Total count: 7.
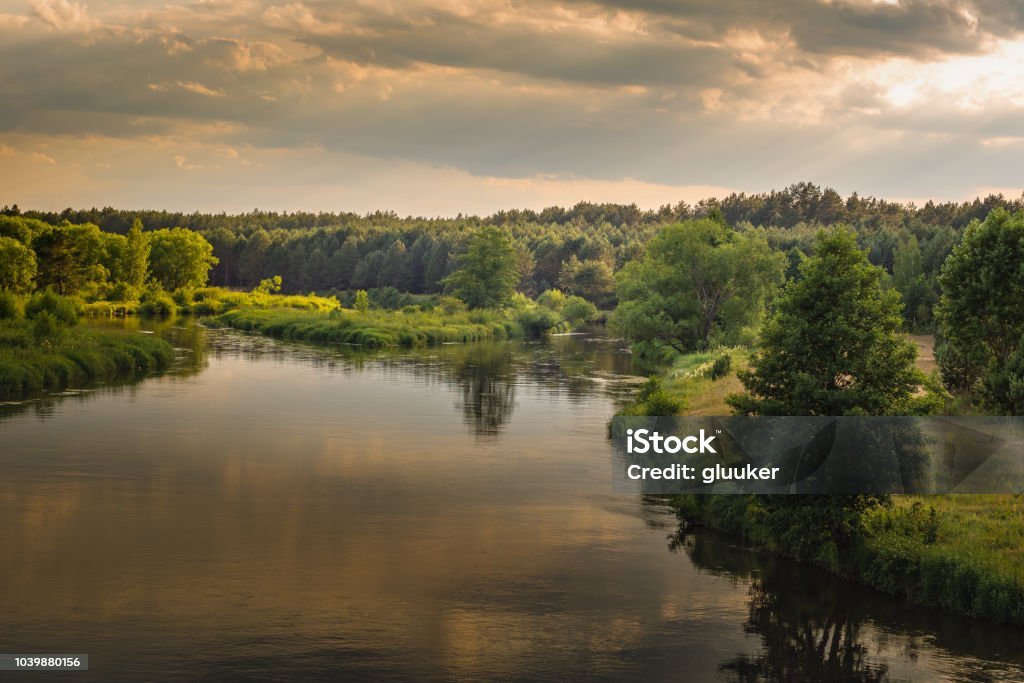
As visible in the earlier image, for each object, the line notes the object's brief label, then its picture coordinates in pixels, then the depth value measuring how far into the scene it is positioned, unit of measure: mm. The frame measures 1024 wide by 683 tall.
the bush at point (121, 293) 130000
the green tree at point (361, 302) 119744
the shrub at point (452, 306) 116500
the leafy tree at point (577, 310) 142000
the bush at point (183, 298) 138588
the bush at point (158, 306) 128000
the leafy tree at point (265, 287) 153538
